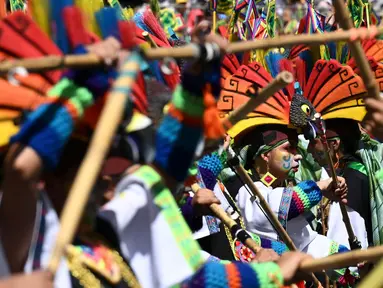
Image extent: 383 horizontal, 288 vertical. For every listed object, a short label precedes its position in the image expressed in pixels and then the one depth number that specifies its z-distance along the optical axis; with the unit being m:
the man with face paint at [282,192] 8.40
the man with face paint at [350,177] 9.61
